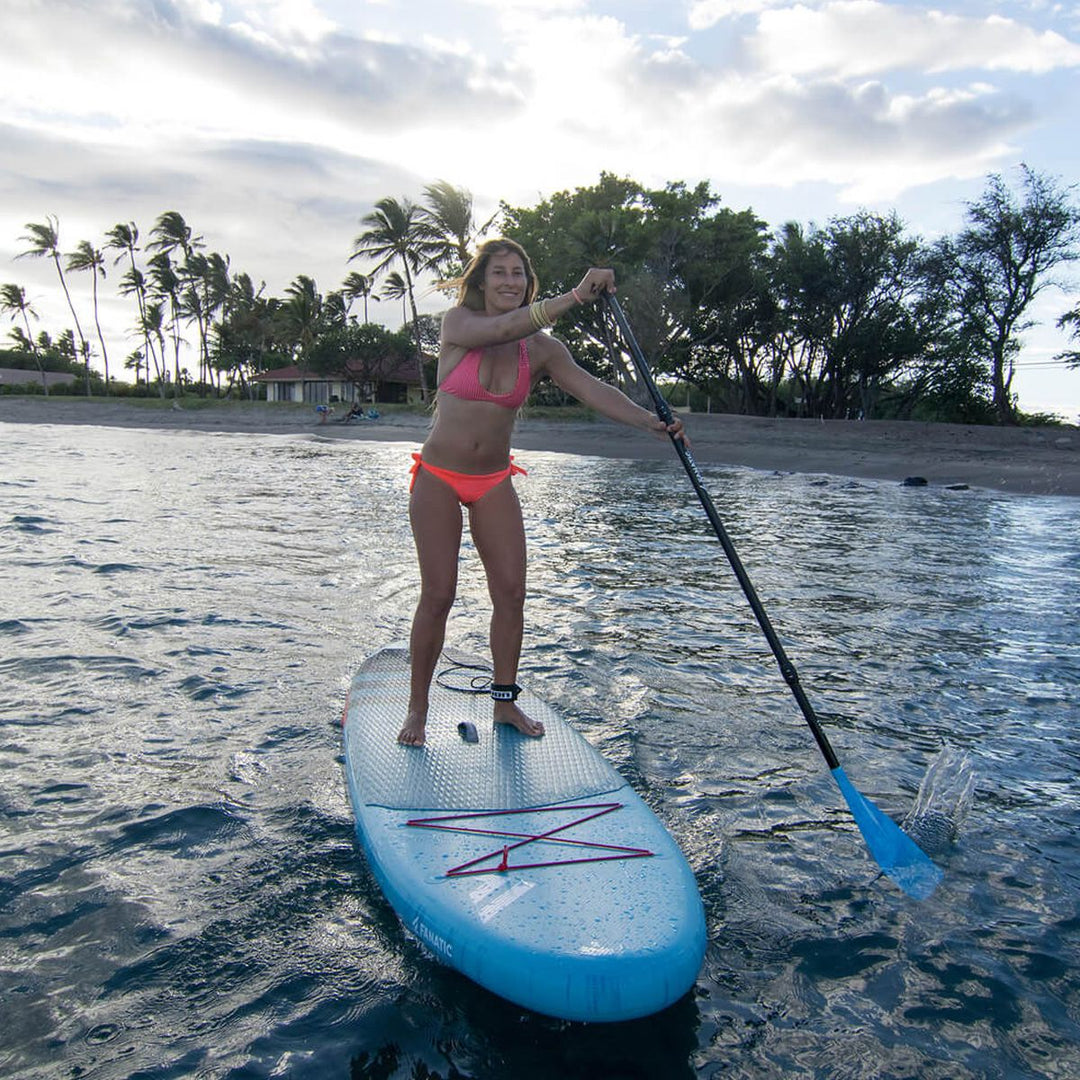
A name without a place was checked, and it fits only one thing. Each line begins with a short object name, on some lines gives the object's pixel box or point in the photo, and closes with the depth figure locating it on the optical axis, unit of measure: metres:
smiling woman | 3.82
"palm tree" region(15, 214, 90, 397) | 61.62
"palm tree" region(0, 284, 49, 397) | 71.50
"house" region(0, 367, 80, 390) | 72.31
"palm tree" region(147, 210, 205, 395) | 62.19
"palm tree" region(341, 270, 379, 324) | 58.16
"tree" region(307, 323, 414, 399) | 51.59
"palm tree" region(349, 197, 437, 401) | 47.47
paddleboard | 2.33
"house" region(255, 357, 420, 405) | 54.56
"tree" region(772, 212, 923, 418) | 36.50
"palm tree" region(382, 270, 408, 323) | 49.94
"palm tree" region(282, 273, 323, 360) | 58.81
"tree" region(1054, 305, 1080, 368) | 29.34
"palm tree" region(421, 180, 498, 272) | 43.25
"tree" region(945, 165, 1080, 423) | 31.33
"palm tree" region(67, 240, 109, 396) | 63.28
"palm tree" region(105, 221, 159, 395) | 63.28
